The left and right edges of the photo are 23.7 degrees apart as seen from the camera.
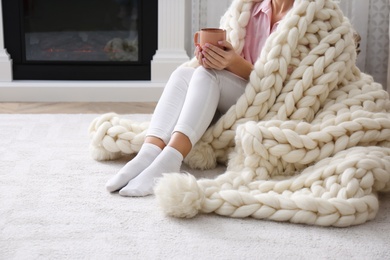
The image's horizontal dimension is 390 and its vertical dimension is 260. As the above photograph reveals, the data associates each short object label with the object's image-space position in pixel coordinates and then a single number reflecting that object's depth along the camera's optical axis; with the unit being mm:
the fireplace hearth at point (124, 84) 5193
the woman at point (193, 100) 3296
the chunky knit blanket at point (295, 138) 3028
